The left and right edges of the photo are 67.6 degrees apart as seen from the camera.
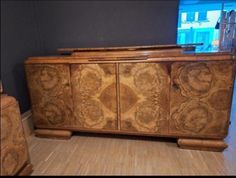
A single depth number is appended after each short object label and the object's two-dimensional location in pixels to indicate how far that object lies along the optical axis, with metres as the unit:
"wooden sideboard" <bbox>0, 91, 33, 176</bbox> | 1.04
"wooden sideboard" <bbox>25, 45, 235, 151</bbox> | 1.38
